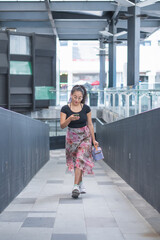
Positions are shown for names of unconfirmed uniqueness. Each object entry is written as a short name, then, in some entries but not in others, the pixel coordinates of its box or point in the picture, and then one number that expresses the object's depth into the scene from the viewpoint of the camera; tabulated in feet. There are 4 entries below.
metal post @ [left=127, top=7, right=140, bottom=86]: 84.89
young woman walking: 22.70
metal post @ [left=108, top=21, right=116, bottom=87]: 123.54
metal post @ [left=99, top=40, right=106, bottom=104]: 152.05
